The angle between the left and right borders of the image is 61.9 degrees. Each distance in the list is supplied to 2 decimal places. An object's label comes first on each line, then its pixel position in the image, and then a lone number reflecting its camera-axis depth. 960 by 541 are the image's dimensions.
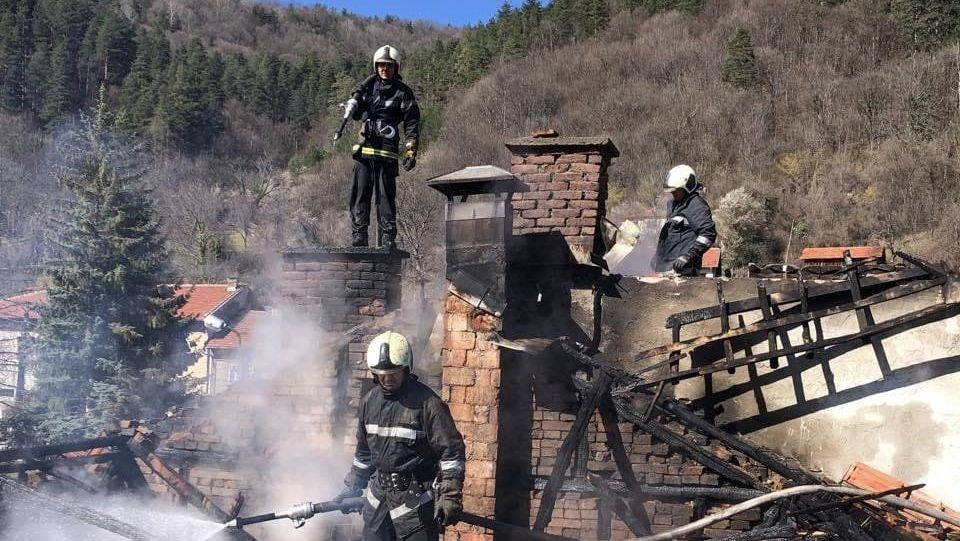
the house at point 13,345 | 18.23
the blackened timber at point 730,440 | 5.93
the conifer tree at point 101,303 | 16.77
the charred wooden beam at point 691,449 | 6.14
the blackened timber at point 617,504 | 6.38
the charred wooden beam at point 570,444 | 6.34
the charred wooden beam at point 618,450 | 6.38
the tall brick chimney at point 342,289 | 7.21
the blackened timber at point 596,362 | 6.29
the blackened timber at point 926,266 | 6.01
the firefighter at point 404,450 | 4.92
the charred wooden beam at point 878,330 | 6.03
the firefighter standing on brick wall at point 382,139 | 7.61
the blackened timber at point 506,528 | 5.59
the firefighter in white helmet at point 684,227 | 7.09
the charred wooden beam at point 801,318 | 6.06
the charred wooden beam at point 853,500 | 5.20
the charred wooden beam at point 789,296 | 6.21
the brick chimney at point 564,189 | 6.99
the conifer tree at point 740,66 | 47.69
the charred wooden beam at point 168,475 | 6.07
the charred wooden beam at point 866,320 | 6.19
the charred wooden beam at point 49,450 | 5.86
